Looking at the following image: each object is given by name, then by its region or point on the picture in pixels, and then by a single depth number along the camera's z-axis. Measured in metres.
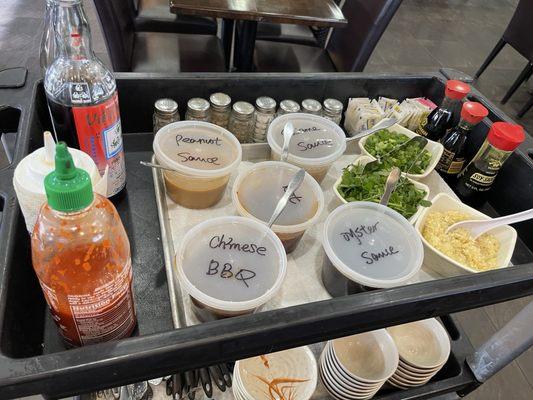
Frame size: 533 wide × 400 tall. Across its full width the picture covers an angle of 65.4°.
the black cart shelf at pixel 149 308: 0.50
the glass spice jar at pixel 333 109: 1.12
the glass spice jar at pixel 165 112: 0.96
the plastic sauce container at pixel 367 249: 0.74
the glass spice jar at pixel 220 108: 1.01
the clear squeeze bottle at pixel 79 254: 0.46
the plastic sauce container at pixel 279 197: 0.81
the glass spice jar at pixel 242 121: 1.03
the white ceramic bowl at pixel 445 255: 0.85
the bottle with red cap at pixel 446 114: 1.08
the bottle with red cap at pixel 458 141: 1.04
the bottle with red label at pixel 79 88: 0.71
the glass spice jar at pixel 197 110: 0.98
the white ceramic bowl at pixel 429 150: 1.05
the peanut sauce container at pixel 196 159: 0.84
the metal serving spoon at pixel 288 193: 0.77
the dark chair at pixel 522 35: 2.82
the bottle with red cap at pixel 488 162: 0.97
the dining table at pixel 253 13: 1.67
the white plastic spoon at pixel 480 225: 0.92
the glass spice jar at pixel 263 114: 1.04
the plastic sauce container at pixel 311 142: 0.94
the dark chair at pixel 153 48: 1.64
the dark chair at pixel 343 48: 1.82
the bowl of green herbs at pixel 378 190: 0.94
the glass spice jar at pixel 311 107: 1.09
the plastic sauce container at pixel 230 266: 0.64
